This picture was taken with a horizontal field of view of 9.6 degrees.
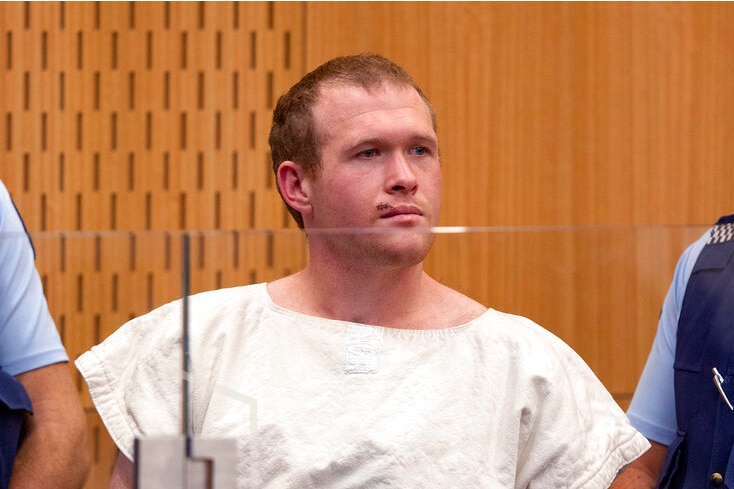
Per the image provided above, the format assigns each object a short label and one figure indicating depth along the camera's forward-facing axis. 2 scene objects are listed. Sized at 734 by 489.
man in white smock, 5.04
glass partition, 5.01
